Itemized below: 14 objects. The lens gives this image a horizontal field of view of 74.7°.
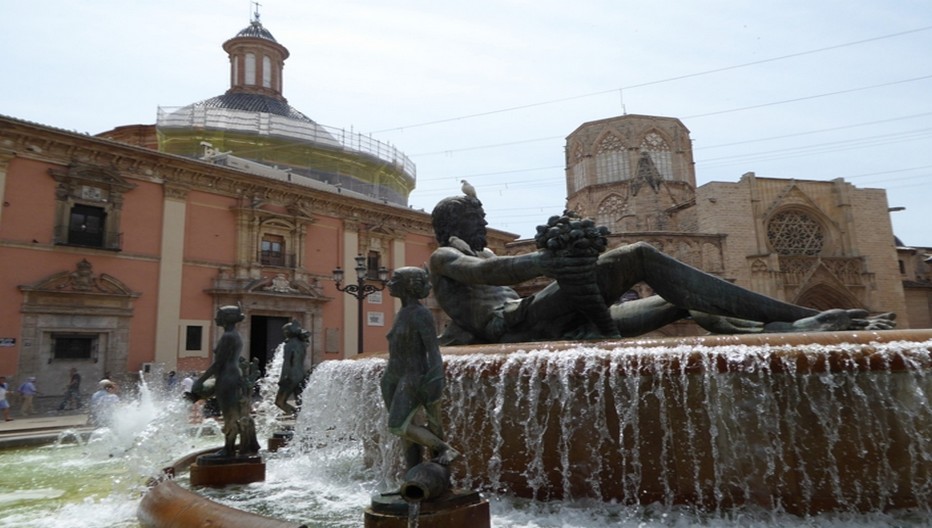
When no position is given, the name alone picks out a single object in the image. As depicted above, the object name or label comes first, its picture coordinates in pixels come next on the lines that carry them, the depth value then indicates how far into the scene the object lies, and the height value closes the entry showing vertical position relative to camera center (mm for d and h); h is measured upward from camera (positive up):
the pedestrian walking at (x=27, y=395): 16294 -777
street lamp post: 13930 +1748
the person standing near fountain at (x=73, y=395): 17594 -880
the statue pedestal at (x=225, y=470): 4539 -832
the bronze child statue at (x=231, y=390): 4801 -240
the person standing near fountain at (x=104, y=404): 10930 -730
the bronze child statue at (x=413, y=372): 2939 -93
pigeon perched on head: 5036 +1324
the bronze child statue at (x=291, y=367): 8070 -132
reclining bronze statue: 3682 +332
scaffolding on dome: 30609 +11862
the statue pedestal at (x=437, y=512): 2639 -698
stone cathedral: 30094 +5123
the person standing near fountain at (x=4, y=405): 14873 -933
